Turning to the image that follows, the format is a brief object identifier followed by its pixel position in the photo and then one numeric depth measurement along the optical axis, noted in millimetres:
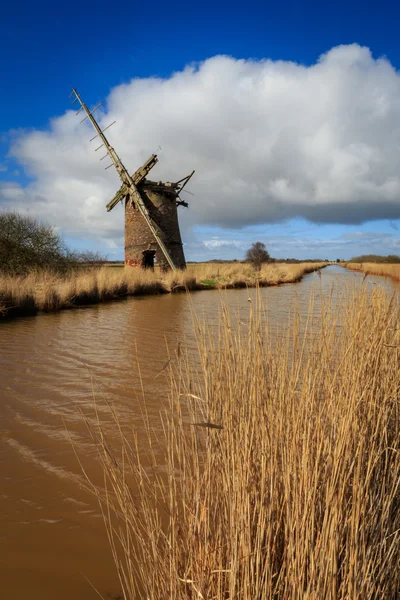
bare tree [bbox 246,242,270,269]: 37350
